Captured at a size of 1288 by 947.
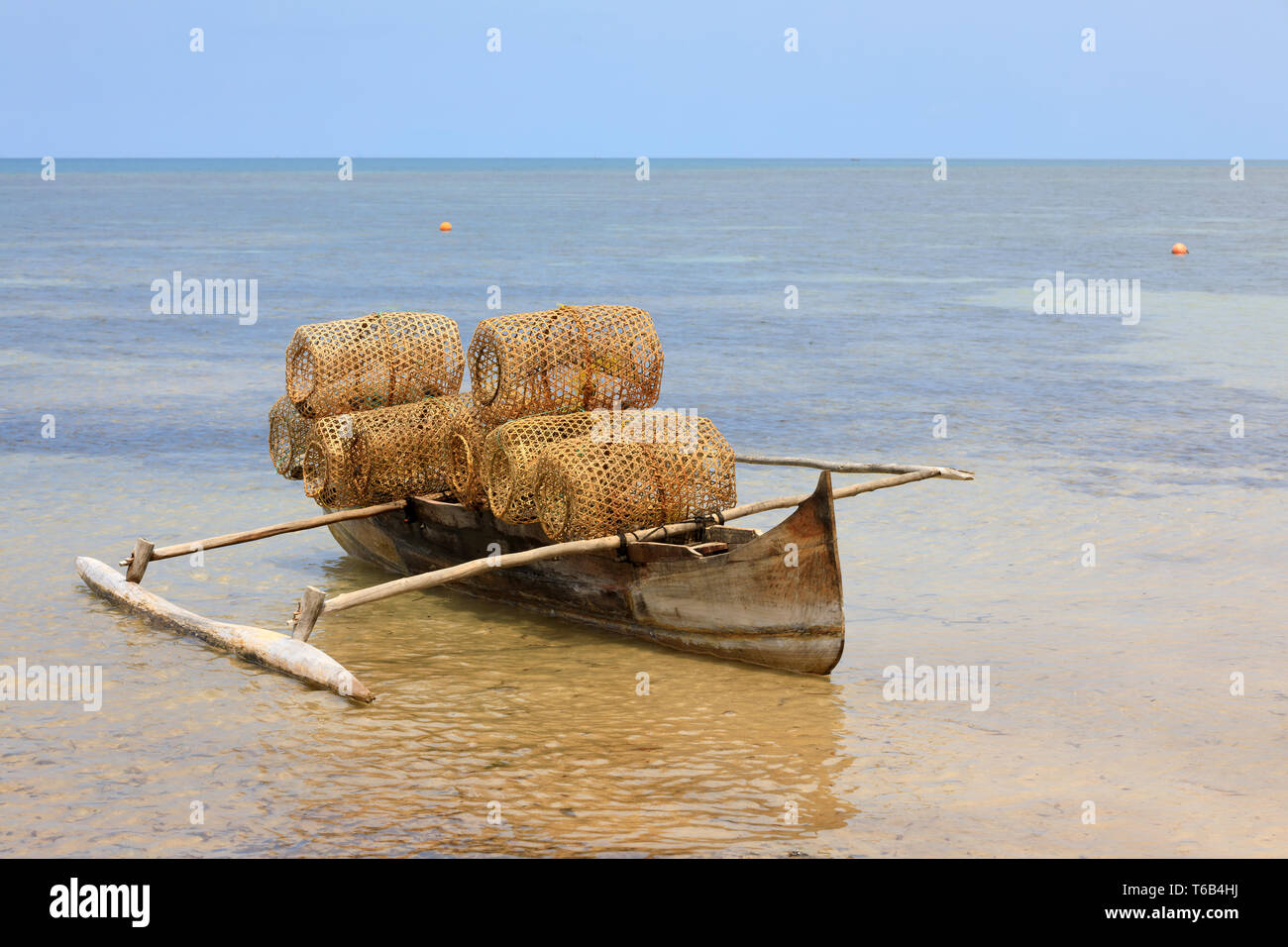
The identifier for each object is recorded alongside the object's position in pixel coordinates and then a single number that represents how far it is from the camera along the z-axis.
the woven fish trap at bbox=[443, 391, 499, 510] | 10.25
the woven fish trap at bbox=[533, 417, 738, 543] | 9.30
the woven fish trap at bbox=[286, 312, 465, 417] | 10.98
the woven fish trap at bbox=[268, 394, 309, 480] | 11.55
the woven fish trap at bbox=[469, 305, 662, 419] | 10.03
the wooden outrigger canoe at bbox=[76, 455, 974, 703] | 8.66
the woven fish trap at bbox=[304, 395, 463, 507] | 10.72
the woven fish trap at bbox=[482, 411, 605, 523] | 9.68
